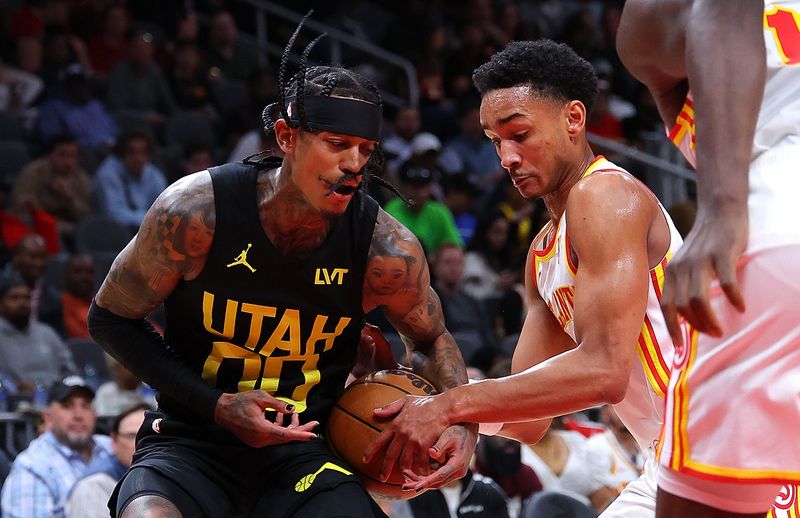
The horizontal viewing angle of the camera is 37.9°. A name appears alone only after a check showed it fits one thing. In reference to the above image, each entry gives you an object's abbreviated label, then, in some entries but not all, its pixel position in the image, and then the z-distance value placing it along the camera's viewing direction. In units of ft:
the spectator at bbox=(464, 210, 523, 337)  34.76
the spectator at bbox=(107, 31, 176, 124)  39.70
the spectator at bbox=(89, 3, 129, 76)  41.22
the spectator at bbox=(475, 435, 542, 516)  22.36
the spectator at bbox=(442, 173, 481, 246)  38.14
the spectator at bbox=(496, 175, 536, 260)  36.81
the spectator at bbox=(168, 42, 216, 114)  40.83
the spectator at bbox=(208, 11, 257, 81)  43.04
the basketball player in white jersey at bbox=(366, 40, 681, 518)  10.39
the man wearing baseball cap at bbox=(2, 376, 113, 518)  20.97
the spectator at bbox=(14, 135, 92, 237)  33.91
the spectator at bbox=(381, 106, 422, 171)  40.47
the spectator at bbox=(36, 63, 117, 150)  36.81
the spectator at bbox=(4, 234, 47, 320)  30.45
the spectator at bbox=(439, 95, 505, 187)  42.60
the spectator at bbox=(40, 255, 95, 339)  30.30
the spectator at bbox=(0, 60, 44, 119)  37.78
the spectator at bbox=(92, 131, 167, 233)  35.14
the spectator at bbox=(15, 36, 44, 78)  38.83
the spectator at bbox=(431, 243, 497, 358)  33.37
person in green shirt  34.63
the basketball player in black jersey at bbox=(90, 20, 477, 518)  11.98
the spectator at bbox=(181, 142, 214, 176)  35.70
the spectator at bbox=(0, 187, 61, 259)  32.94
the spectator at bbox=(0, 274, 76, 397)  28.17
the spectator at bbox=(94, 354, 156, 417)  25.93
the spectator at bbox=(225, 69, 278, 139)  40.09
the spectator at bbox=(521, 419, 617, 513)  22.86
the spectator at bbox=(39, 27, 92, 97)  38.83
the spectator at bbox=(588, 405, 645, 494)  23.06
